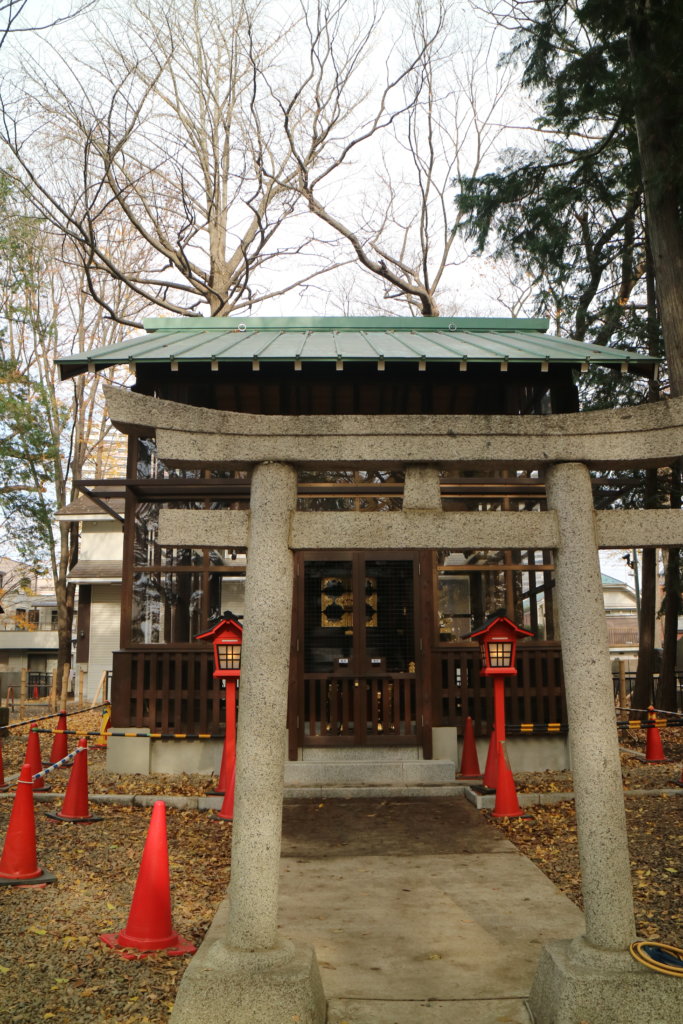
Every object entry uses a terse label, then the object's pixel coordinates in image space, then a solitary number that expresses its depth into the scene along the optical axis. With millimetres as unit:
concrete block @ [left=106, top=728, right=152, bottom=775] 11797
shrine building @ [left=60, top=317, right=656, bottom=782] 11836
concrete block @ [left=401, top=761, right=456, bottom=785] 11305
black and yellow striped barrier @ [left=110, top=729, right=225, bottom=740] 11643
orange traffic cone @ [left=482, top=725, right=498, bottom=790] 10188
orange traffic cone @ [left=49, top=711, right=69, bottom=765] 12455
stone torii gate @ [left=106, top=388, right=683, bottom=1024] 4301
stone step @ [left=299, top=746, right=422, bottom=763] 11781
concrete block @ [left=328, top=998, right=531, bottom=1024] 4492
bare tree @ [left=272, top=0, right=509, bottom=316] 20312
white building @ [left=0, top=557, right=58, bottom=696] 30250
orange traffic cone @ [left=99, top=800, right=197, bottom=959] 5328
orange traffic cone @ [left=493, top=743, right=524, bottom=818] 9445
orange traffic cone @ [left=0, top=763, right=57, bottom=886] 6723
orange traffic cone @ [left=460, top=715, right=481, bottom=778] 11445
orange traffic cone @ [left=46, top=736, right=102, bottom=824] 9125
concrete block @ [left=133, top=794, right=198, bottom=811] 10008
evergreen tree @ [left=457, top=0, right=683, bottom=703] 11039
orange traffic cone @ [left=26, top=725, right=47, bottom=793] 10195
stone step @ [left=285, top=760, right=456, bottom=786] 11266
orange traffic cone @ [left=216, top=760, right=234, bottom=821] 9289
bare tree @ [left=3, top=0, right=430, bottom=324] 20000
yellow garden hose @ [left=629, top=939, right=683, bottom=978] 4250
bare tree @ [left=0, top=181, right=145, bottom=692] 21344
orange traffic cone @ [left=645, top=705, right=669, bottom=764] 12794
